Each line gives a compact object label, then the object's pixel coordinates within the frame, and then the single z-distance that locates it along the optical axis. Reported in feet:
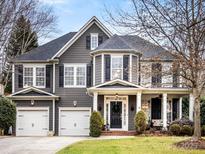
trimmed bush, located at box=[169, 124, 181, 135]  96.53
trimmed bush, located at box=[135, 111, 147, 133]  96.73
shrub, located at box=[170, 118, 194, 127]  98.94
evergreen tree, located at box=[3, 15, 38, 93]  147.18
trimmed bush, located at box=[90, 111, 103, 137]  96.78
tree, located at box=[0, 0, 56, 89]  87.66
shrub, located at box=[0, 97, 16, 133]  102.53
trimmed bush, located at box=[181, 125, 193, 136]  96.53
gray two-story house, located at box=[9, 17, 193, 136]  105.81
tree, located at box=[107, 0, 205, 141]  54.44
